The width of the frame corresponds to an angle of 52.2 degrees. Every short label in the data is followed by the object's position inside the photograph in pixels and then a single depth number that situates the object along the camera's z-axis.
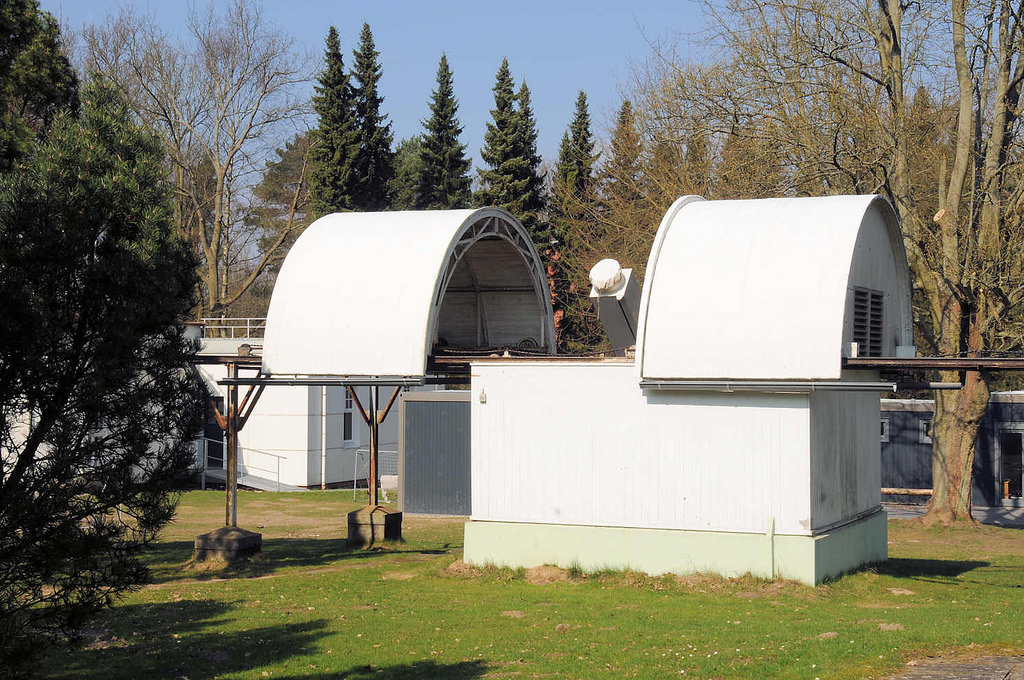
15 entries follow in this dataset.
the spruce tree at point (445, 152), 47.97
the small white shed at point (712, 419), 14.48
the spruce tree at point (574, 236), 36.34
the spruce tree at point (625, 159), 33.31
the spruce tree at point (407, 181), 53.69
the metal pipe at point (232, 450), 17.86
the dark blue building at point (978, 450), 28.22
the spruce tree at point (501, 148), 45.16
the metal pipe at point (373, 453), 19.94
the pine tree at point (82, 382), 6.82
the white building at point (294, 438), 31.42
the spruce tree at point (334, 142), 44.34
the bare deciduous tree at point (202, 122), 40.59
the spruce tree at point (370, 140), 45.31
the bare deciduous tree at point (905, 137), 23.33
